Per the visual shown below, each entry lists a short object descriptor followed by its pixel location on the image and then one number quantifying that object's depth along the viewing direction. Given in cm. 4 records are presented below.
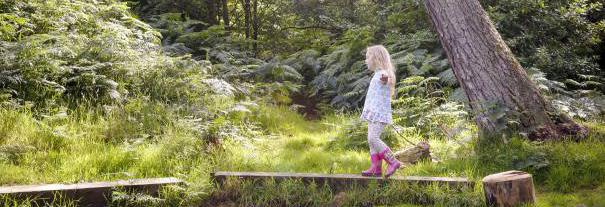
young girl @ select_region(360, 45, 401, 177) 605
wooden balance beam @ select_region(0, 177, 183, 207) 534
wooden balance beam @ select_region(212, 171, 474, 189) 567
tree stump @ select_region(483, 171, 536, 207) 508
